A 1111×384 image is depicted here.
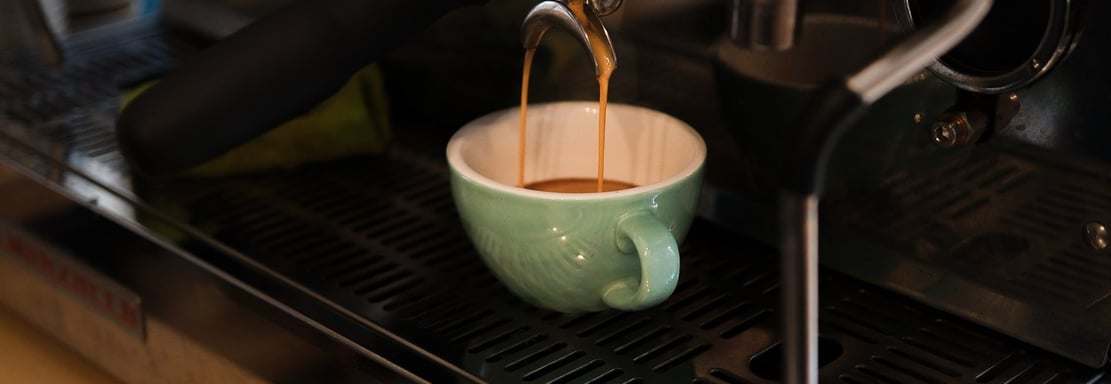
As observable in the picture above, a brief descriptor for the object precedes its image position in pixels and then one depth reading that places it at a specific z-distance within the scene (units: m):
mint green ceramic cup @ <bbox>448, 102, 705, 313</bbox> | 0.40
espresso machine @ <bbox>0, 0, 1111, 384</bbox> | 0.37
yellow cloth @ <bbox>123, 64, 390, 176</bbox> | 0.57
